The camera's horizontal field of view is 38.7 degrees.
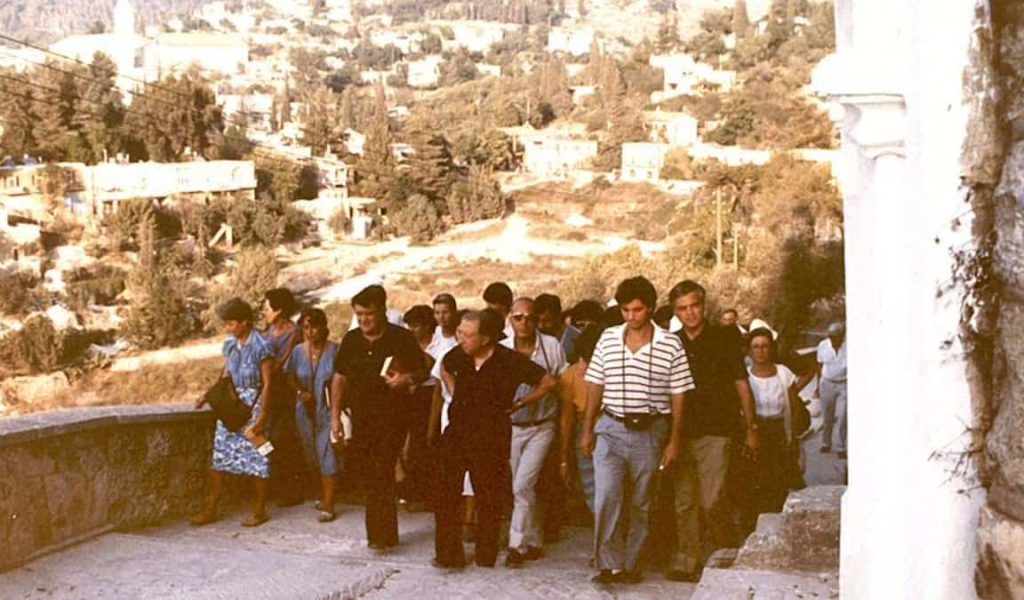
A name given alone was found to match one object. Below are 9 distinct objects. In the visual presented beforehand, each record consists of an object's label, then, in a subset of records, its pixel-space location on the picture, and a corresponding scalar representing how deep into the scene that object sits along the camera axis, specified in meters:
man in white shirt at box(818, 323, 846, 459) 11.45
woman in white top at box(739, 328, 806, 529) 7.62
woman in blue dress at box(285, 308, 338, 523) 8.47
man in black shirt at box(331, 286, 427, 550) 7.47
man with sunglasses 7.30
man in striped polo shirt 6.67
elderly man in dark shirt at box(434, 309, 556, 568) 7.07
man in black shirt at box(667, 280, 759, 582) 6.97
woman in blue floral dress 8.20
